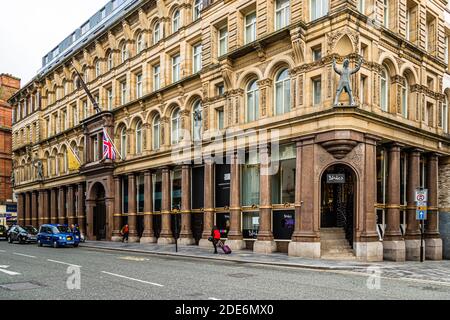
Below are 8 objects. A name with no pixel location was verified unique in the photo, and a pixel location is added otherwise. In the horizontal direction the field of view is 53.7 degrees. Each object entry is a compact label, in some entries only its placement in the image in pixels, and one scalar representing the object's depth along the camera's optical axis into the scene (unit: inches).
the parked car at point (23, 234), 1451.8
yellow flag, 1658.5
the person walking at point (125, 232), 1397.8
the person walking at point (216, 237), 951.0
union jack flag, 1443.2
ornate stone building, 854.5
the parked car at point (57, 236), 1222.3
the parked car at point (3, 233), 1737.7
